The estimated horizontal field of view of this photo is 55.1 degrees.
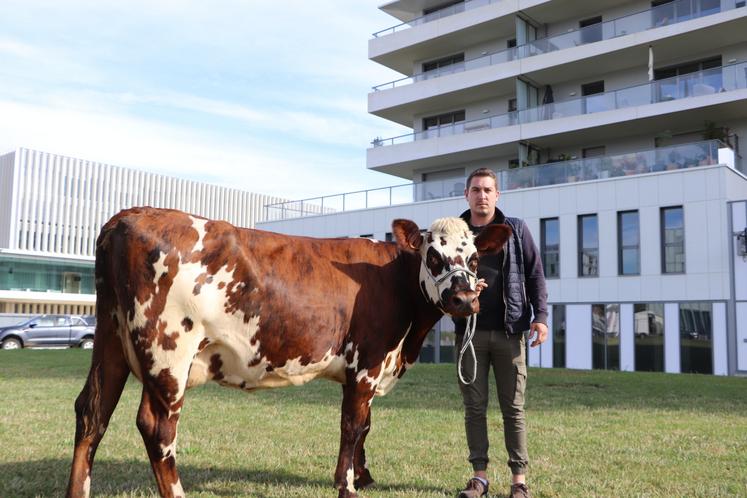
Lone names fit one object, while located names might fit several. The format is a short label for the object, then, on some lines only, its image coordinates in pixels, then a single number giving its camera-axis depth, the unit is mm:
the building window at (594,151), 31609
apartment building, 23781
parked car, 30405
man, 5336
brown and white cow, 4441
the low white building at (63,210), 54344
